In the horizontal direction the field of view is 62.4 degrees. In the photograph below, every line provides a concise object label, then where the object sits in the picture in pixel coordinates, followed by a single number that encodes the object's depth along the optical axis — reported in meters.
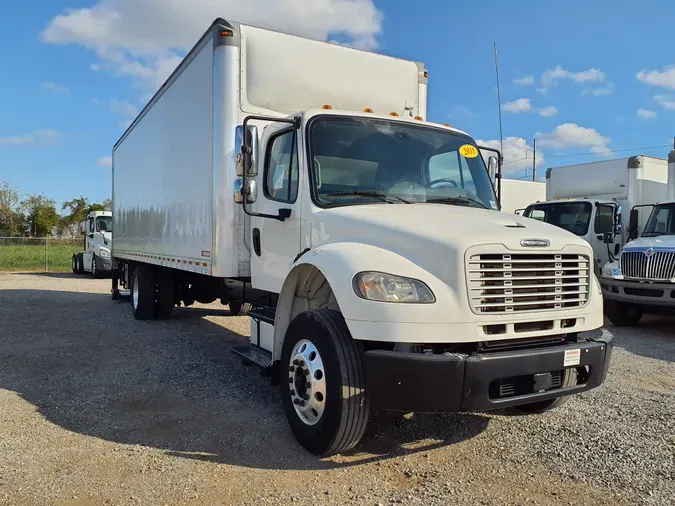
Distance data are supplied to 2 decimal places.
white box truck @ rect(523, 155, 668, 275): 11.09
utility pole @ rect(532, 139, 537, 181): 39.83
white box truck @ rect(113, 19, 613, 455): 3.47
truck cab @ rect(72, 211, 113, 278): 21.80
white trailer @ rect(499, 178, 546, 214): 15.59
